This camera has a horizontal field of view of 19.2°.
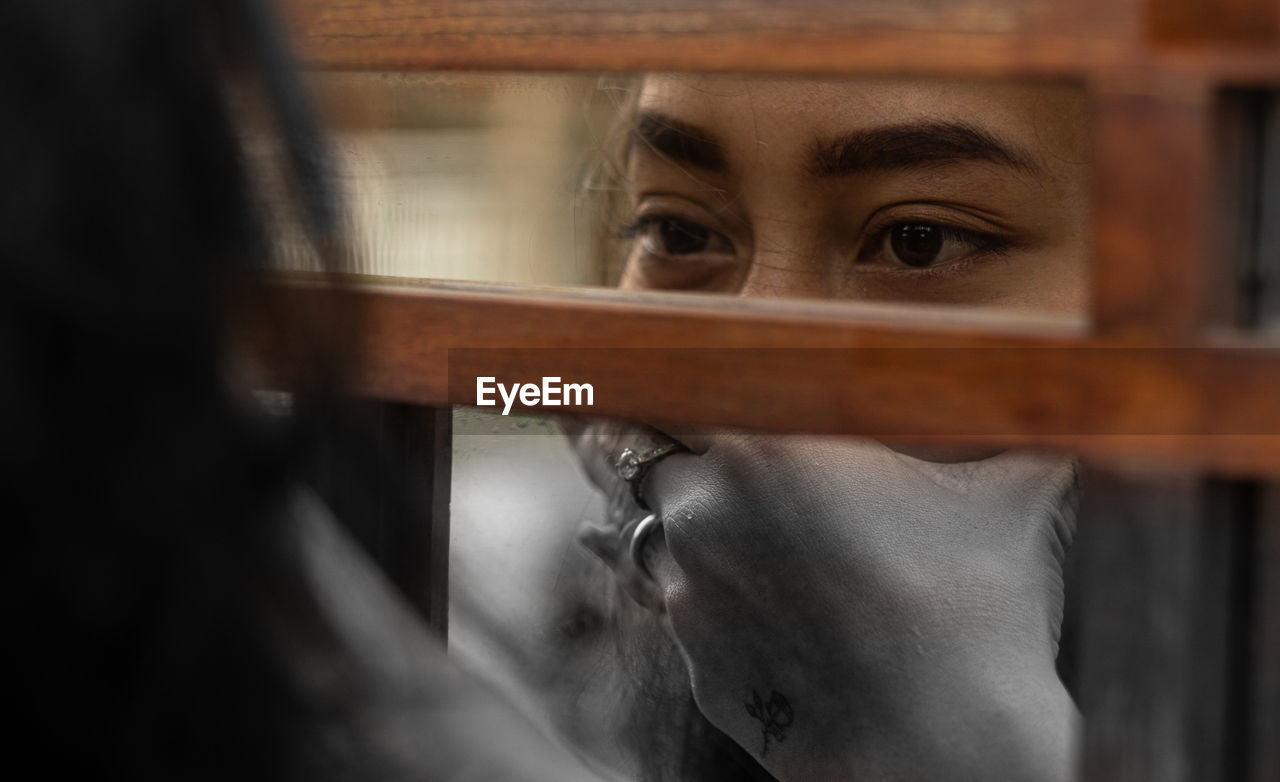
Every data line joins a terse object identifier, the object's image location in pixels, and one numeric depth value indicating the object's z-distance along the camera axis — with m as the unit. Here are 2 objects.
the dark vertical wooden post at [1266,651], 0.62
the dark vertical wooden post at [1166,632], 0.62
